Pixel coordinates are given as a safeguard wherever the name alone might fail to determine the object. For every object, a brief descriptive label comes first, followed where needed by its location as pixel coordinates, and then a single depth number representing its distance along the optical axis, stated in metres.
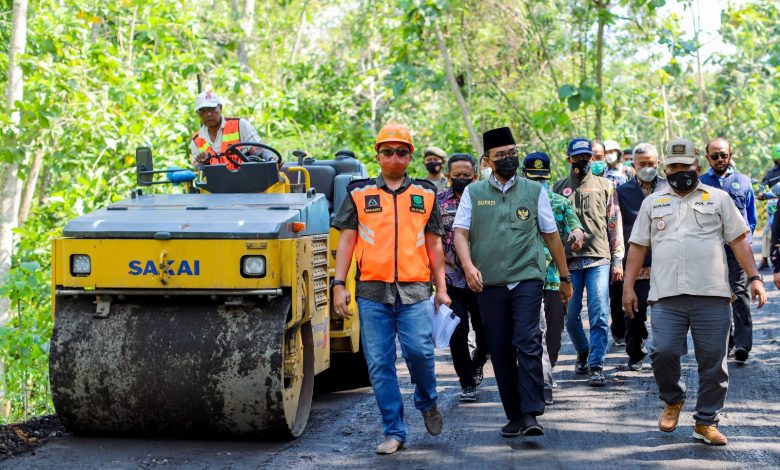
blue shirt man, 10.11
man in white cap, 9.08
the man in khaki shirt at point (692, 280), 7.20
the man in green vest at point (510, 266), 7.24
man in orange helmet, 7.02
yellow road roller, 6.97
